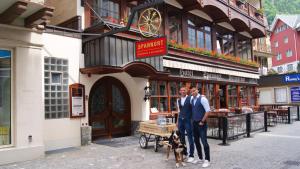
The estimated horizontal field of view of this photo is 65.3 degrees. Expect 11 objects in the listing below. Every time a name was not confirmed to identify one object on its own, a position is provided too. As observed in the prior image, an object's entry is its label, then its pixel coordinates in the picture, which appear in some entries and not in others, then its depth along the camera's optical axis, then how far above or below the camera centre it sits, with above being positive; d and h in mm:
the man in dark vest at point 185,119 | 6625 -693
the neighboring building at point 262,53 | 23796 +4201
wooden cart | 7605 -1215
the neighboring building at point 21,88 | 6718 +279
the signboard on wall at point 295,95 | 18381 -155
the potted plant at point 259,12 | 18968 +6646
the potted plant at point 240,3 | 16629 +6551
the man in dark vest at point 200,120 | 6153 -681
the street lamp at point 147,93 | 10630 +108
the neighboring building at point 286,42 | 37411 +8648
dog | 6138 -1396
